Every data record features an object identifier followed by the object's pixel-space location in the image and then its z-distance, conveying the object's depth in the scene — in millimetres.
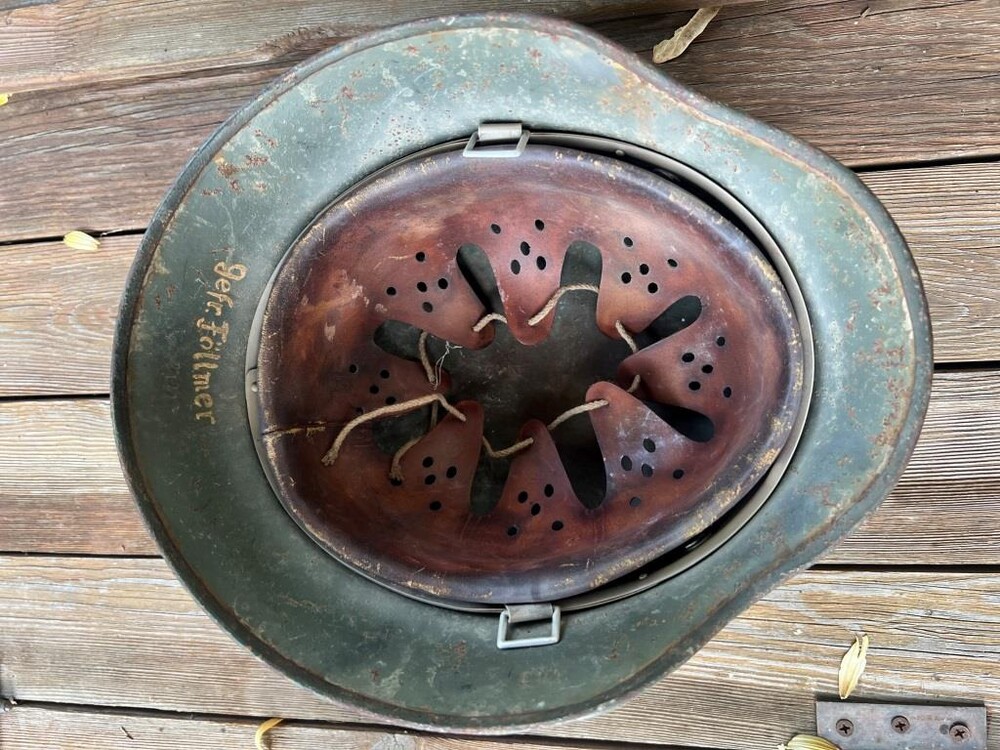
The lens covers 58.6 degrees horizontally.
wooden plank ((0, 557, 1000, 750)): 380
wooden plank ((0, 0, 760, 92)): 374
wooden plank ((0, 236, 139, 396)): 430
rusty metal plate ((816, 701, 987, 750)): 375
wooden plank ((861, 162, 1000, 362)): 360
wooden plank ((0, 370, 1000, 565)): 367
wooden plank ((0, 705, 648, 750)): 419
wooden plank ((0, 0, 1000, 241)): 355
